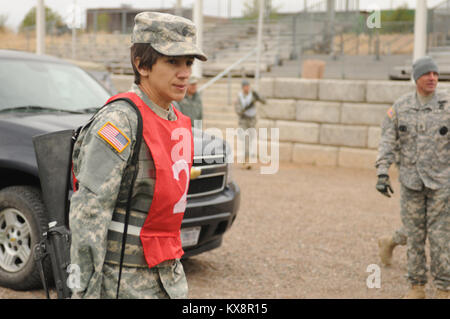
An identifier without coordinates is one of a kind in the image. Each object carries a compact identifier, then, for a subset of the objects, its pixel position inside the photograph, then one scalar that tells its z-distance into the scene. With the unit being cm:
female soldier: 210
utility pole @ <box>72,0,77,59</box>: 2744
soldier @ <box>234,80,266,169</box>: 1387
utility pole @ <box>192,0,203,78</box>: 1841
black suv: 487
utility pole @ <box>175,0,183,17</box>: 2525
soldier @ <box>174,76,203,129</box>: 972
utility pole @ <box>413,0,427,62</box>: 1405
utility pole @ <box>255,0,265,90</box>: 1783
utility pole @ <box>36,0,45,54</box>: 2191
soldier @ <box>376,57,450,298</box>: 513
